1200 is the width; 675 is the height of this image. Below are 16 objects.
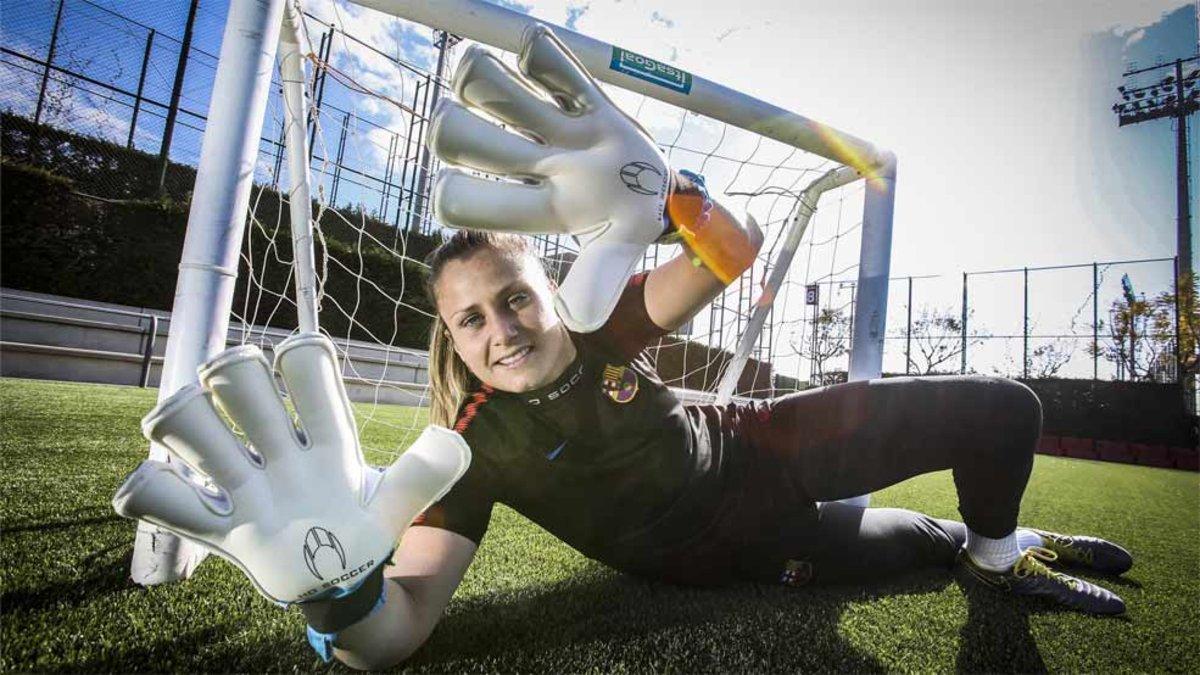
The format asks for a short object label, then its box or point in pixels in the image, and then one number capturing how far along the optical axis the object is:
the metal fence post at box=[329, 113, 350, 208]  11.82
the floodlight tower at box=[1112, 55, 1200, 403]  13.75
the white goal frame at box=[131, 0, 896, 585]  1.21
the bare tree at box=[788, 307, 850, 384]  14.01
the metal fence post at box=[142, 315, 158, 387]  5.91
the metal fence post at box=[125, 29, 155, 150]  9.70
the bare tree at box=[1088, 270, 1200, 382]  14.57
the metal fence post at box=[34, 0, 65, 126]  8.86
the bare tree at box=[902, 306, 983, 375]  19.36
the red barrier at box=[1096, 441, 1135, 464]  12.65
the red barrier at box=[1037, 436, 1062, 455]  13.21
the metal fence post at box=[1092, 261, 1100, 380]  16.39
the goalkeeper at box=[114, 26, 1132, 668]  0.98
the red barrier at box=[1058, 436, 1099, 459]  12.93
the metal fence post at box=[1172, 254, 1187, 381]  14.21
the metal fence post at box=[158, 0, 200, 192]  9.90
